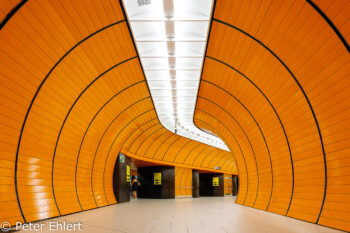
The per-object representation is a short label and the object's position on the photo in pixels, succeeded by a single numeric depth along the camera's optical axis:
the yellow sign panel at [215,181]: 42.69
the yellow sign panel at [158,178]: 31.50
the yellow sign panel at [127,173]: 24.48
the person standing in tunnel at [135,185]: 30.85
